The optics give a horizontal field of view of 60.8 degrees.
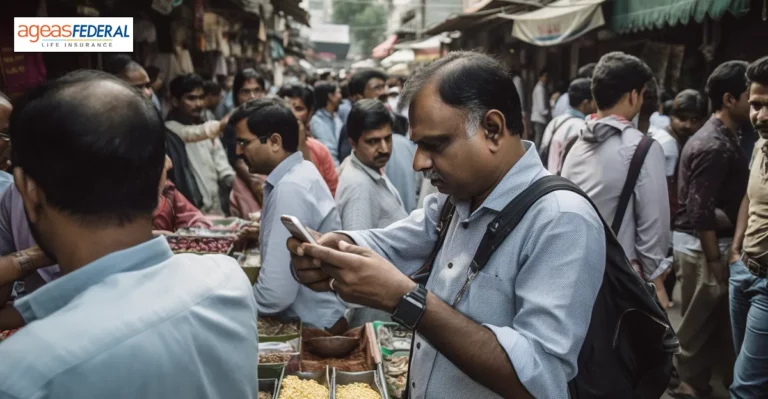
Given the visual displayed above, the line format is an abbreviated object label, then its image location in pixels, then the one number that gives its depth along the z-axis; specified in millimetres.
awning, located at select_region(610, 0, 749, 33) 6161
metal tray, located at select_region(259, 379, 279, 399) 3178
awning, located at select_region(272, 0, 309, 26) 16203
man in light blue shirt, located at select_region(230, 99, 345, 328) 3506
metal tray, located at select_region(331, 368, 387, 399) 3314
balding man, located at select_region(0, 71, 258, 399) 1060
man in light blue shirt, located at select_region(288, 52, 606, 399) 1608
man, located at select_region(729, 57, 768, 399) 3408
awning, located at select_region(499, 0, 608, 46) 9344
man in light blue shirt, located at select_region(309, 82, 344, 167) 8414
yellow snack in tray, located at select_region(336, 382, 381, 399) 3160
